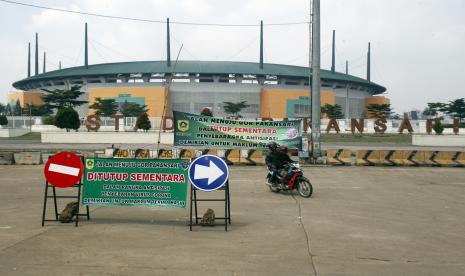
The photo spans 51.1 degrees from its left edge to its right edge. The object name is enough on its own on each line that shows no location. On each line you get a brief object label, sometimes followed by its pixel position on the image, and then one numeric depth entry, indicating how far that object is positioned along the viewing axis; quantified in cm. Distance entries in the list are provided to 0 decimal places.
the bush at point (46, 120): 6569
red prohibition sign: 877
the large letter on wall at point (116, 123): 5795
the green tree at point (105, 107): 8519
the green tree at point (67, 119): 4781
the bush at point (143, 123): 5109
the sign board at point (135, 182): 898
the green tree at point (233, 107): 9001
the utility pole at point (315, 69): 2394
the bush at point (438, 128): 5228
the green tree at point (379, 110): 8931
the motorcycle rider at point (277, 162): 1377
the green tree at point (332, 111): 8825
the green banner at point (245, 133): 2045
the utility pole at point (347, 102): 10788
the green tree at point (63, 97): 7194
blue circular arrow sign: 859
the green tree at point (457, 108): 7731
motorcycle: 1316
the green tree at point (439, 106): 7881
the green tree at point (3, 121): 6381
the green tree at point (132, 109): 8431
